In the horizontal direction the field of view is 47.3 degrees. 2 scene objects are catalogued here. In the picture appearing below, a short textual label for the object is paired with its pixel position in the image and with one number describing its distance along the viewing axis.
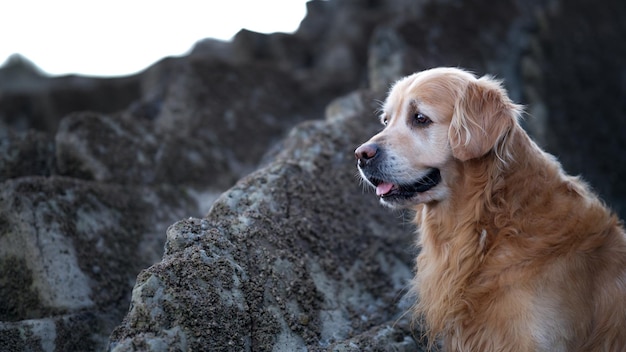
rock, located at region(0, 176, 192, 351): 5.09
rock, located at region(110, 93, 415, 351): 4.02
